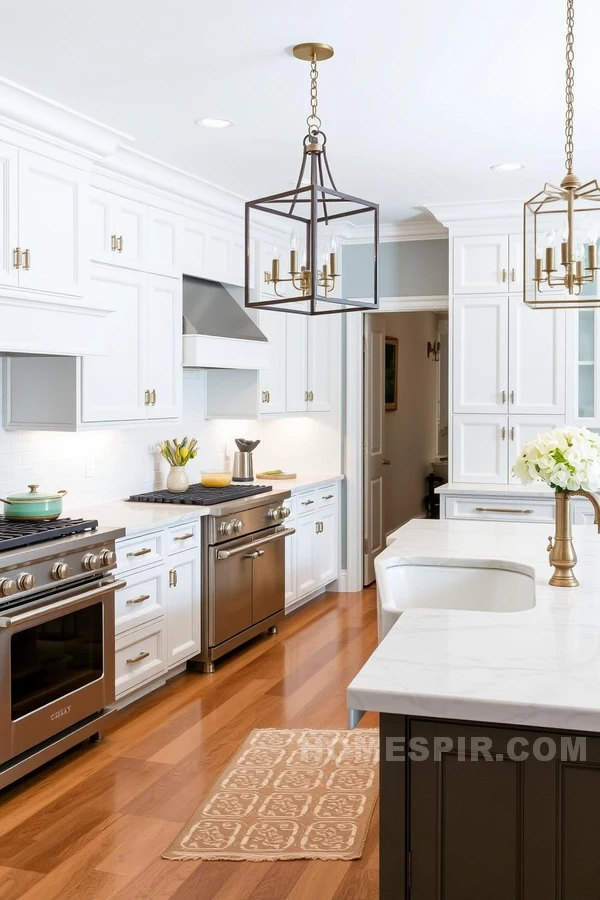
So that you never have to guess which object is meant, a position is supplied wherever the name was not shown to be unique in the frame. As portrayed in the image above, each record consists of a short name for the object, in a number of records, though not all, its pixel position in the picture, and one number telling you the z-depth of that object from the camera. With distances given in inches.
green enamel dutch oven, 143.3
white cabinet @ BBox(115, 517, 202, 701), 156.2
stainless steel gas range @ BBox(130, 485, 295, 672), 182.9
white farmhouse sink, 119.8
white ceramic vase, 200.4
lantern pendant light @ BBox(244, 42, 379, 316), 90.7
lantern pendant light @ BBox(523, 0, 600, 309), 99.5
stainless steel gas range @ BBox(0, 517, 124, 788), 122.7
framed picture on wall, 322.7
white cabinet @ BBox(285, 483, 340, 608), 229.1
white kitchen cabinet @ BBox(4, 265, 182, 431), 159.8
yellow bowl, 210.4
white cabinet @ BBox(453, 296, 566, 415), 218.8
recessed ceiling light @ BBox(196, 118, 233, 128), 154.3
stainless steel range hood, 195.3
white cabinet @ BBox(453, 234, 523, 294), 221.0
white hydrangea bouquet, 102.8
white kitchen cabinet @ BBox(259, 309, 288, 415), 230.2
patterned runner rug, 110.4
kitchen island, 65.7
